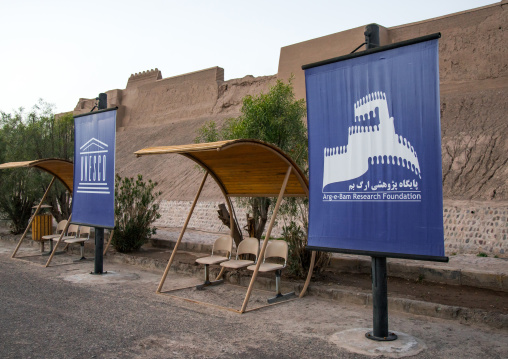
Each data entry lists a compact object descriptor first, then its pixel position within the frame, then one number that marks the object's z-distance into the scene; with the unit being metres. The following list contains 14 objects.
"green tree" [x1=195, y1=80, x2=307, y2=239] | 11.74
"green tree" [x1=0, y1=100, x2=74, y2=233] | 16.73
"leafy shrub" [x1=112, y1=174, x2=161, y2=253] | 12.82
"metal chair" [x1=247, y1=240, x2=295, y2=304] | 7.58
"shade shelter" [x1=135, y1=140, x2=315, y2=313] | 7.29
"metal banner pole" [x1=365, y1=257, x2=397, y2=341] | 5.61
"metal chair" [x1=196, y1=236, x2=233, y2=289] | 8.59
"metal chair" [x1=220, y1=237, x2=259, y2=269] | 8.45
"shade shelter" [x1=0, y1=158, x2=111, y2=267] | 11.51
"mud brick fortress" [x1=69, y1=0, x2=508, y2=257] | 15.50
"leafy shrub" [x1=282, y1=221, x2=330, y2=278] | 8.72
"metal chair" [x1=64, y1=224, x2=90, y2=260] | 11.74
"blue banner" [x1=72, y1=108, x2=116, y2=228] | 9.79
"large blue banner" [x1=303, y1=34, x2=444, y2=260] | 5.17
